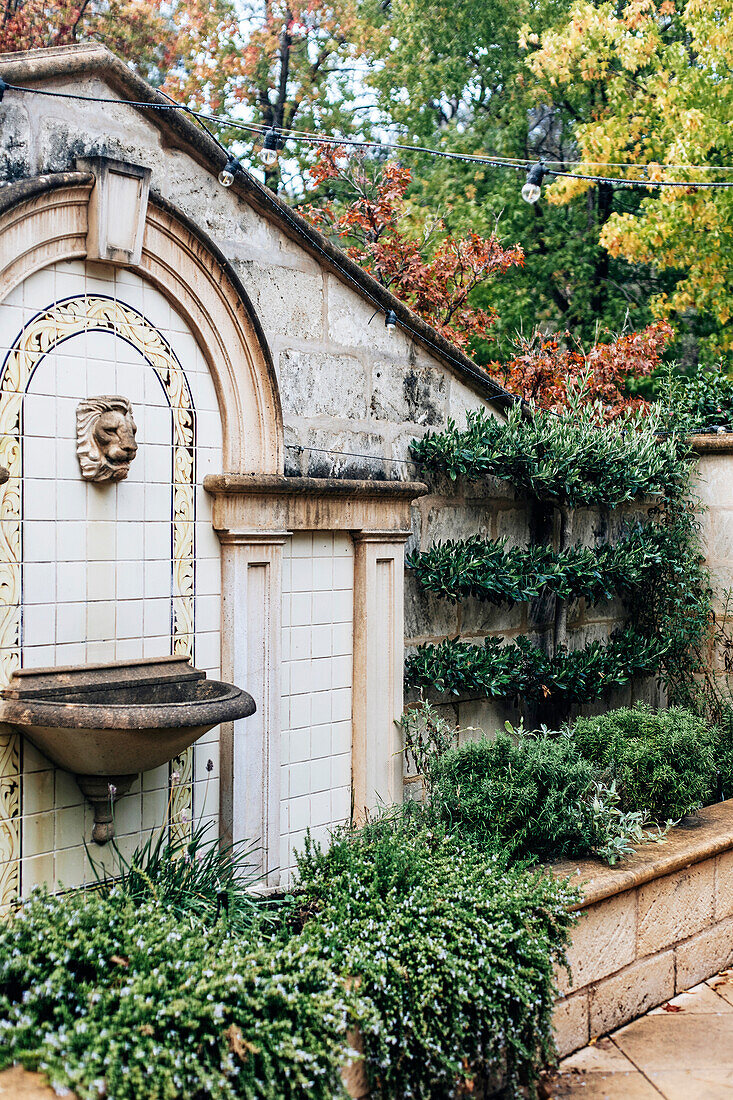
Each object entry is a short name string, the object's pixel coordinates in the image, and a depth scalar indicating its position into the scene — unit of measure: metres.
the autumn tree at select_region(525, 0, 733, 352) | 9.48
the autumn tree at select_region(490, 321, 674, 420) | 7.51
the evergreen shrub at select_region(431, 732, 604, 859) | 4.07
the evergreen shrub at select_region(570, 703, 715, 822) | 4.64
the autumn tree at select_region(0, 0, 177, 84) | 10.74
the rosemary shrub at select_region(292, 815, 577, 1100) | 2.91
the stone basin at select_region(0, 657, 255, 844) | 3.20
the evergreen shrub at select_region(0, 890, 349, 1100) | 2.29
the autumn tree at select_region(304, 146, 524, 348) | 7.95
